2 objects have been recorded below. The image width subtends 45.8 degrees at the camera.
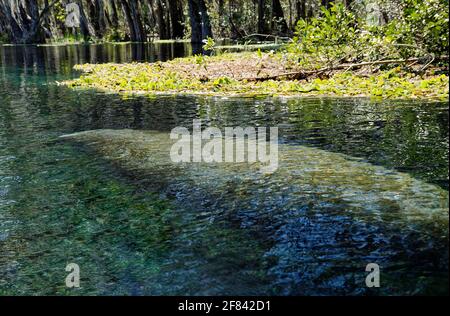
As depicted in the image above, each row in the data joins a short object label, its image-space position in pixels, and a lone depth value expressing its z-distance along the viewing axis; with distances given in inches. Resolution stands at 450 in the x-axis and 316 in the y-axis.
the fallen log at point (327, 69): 484.7
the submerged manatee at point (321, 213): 162.7
